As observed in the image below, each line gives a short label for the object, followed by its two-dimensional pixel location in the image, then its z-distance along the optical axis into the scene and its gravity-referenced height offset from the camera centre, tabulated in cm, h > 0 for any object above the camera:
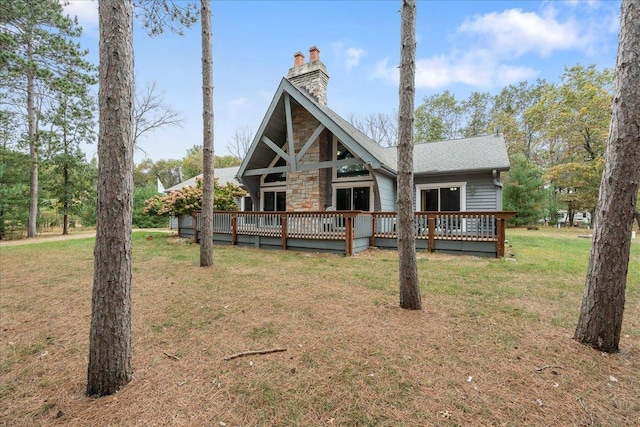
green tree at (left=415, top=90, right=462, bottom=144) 2873 +1046
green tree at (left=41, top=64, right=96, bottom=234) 1348 +346
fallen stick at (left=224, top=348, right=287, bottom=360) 254 -130
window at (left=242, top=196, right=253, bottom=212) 1781 +67
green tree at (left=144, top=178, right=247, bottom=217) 1156 +53
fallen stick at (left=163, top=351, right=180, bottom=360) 254 -132
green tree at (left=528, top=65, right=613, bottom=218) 1806 +610
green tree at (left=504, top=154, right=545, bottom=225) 1947 +153
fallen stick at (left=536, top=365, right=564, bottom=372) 230 -129
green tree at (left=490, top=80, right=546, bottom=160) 2753 +1005
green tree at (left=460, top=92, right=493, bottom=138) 2972 +1095
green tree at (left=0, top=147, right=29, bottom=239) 1345 +104
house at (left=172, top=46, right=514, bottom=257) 835 +103
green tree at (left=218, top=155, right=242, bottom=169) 3712 +705
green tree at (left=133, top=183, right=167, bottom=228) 2102 -26
